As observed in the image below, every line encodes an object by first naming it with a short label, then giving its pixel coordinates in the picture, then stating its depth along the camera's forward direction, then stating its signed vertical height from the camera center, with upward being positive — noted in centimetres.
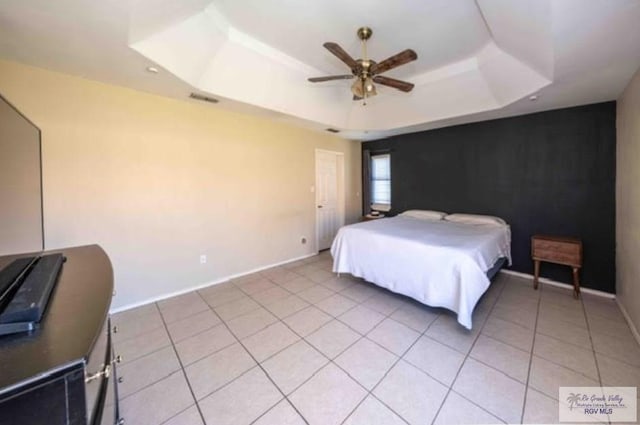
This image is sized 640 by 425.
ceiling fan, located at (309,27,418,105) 203 +123
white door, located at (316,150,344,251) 495 +20
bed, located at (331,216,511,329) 232 -57
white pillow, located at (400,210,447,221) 418 -15
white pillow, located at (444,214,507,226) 360 -21
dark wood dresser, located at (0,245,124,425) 54 -37
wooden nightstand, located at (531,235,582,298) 295 -58
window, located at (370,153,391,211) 534 +52
